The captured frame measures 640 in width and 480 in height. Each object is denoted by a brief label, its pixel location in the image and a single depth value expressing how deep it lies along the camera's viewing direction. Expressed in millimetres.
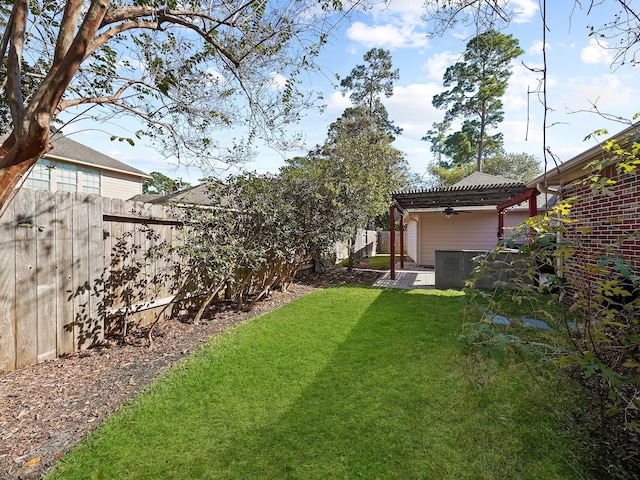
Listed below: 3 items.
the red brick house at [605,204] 4082
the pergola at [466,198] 8062
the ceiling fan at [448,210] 11195
